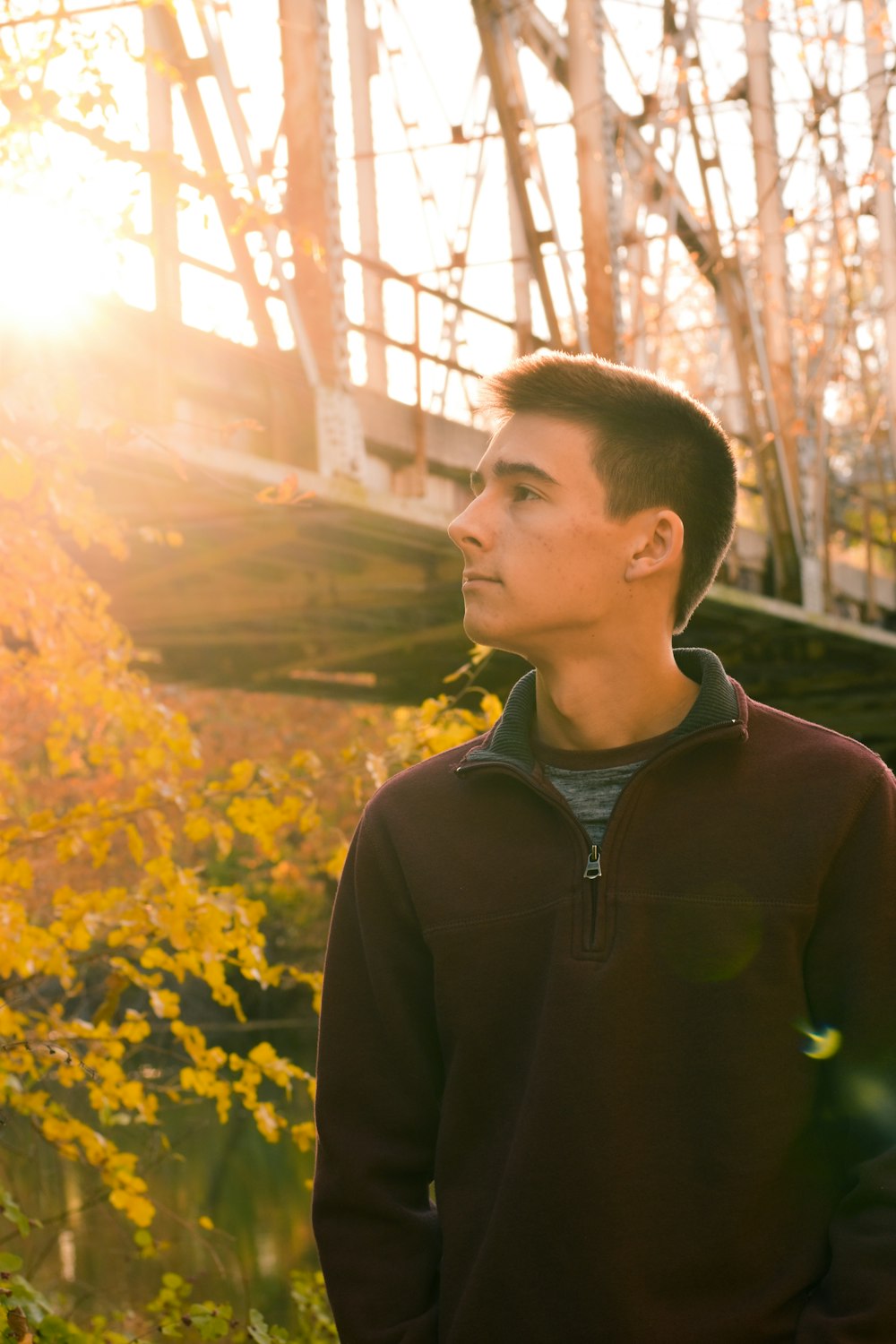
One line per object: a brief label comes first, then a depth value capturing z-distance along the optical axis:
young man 2.10
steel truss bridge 6.61
